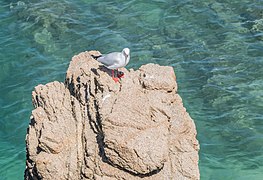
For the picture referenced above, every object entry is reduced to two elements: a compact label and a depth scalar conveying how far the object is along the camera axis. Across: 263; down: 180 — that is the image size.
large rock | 12.42
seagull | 14.82
